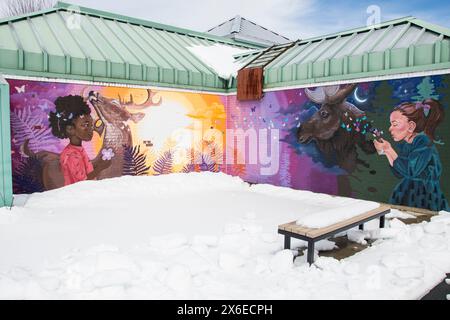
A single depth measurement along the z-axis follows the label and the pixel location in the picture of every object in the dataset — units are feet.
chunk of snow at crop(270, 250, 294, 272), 15.62
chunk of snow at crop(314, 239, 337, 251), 18.71
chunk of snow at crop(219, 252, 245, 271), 15.79
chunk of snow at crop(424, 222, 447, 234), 20.95
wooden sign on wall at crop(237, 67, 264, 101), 37.04
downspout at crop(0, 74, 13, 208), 24.84
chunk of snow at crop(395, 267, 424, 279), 15.01
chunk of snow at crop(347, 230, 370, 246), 19.84
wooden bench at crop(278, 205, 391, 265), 15.83
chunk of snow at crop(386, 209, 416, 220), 25.08
